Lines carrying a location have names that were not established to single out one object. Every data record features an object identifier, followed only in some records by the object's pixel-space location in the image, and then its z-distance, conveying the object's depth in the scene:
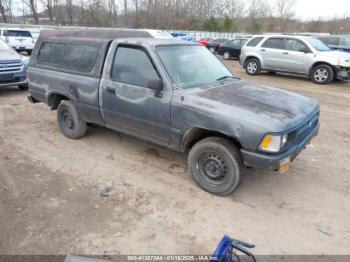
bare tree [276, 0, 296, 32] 57.91
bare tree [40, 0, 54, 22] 39.55
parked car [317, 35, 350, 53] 14.44
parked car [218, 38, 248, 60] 19.42
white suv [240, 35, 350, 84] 10.69
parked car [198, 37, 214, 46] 24.82
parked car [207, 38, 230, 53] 22.92
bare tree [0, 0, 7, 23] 37.46
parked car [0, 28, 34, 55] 18.69
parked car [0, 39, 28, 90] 8.15
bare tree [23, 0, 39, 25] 38.96
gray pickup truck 3.22
